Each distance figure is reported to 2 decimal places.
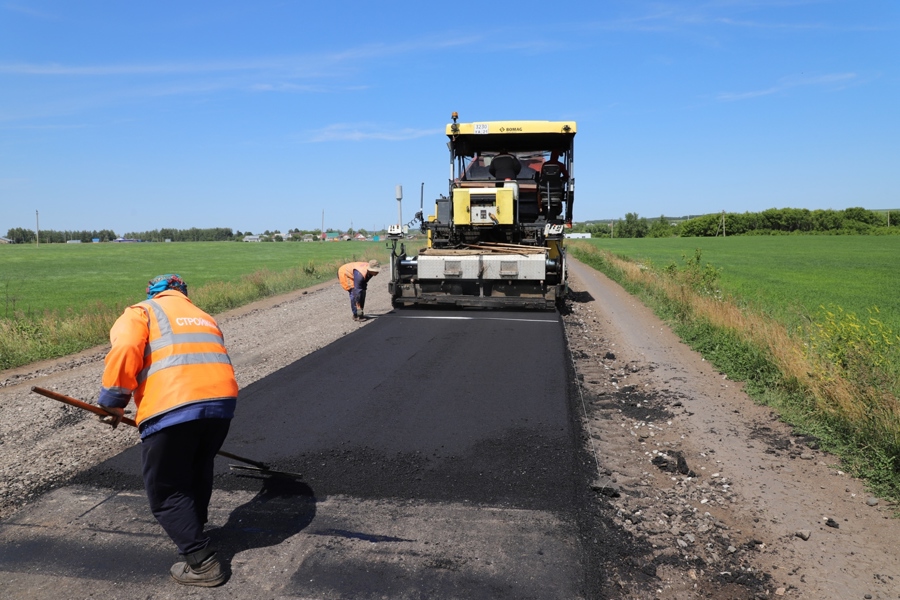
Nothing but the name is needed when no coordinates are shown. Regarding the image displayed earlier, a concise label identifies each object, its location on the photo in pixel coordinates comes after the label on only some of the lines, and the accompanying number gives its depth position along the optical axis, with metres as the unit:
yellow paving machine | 11.95
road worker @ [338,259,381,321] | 11.78
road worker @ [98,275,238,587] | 3.21
